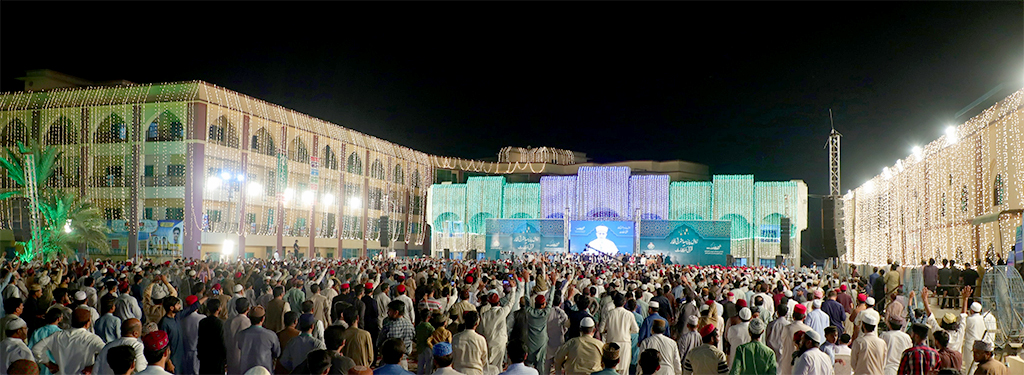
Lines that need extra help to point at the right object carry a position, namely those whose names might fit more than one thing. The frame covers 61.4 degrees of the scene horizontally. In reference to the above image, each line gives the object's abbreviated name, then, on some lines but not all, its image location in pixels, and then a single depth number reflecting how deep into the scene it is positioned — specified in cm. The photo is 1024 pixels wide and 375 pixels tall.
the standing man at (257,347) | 778
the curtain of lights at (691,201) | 5422
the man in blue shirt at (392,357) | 625
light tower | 3562
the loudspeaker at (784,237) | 3656
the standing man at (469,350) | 804
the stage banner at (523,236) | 5494
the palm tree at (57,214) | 3719
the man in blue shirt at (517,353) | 667
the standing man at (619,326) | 980
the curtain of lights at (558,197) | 5650
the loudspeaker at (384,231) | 4159
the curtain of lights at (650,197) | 5462
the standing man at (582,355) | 784
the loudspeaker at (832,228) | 2784
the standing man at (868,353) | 797
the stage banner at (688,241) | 5209
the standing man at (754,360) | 726
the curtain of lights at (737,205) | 5341
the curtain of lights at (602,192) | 5612
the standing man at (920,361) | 685
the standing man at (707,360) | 725
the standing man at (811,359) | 715
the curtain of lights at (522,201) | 5723
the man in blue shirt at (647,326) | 1004
